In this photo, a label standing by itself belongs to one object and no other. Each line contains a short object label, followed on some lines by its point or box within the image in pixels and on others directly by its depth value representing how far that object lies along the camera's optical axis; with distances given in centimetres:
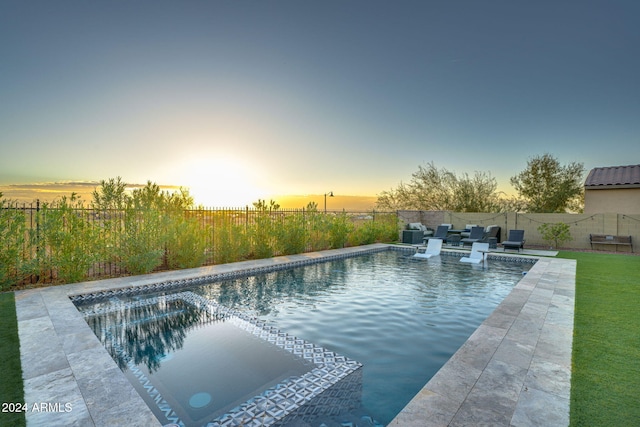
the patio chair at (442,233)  1469
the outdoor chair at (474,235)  1379
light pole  1753
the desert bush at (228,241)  941
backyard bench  1308
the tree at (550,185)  2009
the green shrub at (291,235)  1091
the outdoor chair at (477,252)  1047
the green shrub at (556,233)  1394
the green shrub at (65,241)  653
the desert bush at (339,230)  1280
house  1539
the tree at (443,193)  2156
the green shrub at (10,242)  602
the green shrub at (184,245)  845
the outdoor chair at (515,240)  1268
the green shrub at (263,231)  1023
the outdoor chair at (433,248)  1164
